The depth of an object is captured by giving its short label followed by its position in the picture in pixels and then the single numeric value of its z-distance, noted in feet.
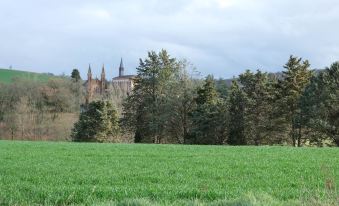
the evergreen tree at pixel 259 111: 196.54
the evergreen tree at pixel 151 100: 231.50
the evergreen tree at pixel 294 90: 189.78
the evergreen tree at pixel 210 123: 203.41
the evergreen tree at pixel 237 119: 198.70
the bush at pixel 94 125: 231.09
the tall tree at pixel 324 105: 165.37
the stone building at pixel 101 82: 516.57
